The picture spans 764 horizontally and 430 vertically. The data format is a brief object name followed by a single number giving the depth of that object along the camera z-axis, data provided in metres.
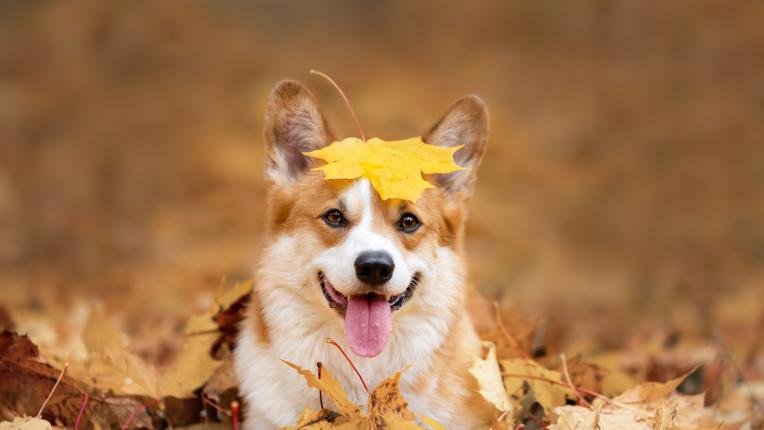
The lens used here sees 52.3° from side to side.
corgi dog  2.78
